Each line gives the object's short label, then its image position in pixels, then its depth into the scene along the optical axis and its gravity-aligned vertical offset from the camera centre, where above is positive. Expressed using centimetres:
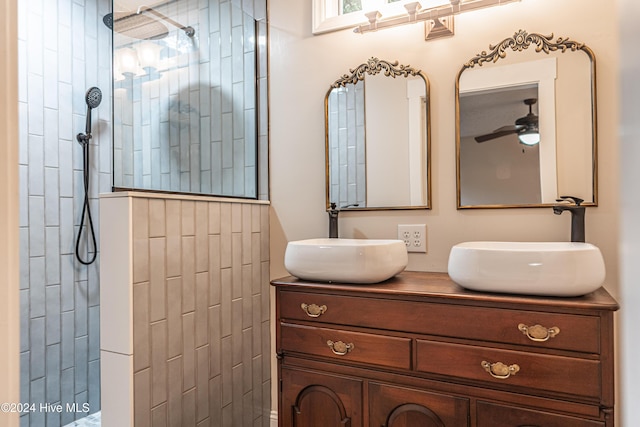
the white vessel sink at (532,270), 117 -17
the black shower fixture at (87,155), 233 +36
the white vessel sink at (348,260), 147 -17
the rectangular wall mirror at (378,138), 178 +35
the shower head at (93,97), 235 +70
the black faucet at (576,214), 144 -1
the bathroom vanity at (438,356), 116 -46
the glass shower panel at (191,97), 151 +52
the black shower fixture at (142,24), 151 +76
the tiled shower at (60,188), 210 +16
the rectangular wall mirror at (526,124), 151 +35
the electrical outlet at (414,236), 176 -10
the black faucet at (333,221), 187 -3
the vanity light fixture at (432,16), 162 +83
